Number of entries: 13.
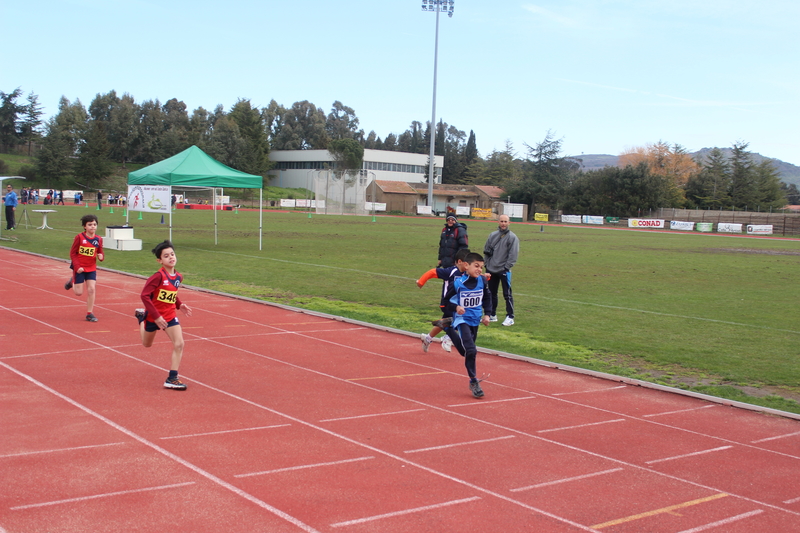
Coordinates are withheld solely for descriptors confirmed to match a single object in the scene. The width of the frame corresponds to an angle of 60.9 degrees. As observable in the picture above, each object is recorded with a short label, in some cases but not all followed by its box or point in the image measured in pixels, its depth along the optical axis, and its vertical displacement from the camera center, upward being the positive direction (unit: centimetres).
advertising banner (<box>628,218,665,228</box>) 7069 +93
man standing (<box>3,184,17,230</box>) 3039 +37
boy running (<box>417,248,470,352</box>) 876 -73
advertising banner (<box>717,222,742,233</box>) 6512 +63
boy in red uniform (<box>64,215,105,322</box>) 1112 -70
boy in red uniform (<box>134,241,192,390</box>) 731 -96
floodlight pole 7279 +2384
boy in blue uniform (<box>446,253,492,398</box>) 793 -92
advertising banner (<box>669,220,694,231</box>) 6806 +77
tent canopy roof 2391 +156
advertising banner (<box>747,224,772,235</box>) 6350 +54
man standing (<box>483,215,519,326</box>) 1230 -53
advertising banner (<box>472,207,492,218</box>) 8531 +172
